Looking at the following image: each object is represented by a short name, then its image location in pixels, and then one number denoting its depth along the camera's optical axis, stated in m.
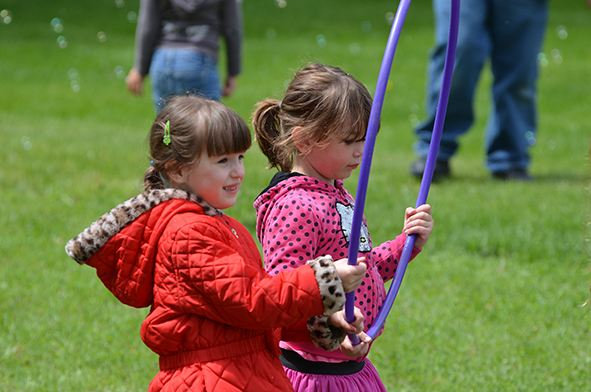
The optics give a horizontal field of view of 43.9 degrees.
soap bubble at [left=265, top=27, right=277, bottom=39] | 16.38
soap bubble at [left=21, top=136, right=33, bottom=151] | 6.91
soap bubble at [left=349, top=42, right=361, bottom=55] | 14.75
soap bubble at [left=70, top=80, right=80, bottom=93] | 11.34
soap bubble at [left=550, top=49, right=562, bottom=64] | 13.55
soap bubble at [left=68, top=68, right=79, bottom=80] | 12.55
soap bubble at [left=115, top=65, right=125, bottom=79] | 12.70
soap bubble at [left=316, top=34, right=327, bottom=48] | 15.13
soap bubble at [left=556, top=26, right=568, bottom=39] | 15.59
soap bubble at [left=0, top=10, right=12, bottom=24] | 16.95
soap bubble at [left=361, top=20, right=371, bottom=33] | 17.39
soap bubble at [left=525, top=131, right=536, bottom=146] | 6.12
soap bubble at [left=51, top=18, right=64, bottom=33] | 16.08
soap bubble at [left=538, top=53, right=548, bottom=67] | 13.25
